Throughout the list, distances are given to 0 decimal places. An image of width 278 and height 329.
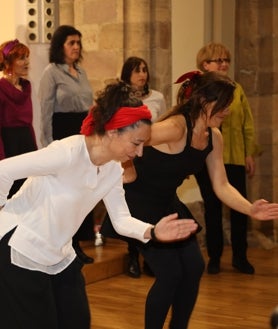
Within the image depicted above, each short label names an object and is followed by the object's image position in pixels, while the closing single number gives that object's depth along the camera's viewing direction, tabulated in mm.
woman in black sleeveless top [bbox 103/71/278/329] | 3529
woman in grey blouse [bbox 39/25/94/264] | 5328
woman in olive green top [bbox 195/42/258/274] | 5789
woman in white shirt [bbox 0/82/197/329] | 2674
